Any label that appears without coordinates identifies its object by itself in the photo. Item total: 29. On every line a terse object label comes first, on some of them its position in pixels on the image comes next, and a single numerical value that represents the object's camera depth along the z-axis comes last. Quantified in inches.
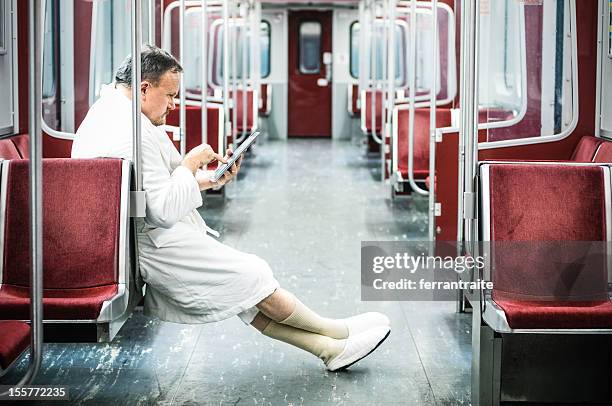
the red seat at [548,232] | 131.0
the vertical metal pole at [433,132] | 215.6
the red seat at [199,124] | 287.2
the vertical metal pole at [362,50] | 478.9
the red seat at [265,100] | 618.8
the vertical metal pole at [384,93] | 360.2
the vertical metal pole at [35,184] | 87.5
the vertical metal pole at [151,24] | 201.5
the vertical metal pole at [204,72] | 266.8
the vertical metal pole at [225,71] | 303.3
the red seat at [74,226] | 125.9
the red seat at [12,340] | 104.6
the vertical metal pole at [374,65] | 407.6
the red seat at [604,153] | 174.6
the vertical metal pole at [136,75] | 126.2
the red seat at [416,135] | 287.1
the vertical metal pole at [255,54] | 445.4
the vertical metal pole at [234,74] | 354.6
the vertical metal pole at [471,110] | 126.6
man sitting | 130.3
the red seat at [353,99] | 610.4
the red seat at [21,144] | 180.4
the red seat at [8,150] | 172.5
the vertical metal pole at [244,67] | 411.2
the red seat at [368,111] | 474.6
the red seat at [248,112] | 440.8
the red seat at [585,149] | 183.9
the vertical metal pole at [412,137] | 257.4
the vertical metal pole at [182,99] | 228.5
